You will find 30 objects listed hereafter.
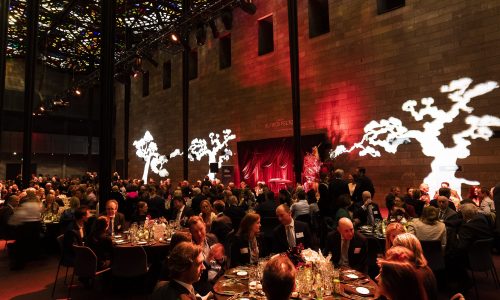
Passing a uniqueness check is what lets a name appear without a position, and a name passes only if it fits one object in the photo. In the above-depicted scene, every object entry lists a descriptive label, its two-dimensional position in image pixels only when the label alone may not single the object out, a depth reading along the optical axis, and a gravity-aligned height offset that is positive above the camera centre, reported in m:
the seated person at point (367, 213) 5.64 -0.71
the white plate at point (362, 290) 2.53 -0.88
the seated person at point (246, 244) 3.55 -0.73
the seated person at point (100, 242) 4.32 -0.83
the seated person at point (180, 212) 5.61 -0.65
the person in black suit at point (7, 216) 6.39 -0.75
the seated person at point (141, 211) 6.42 -0.67
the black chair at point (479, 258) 4.20 -1.08
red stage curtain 12.07 +0.55
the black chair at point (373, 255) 4.61 -1.14
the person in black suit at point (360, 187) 7.15 -0.33
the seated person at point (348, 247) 3.53 -0.79
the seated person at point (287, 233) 4.01 -0.72
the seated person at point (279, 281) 1.71 -0.54
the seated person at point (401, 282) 1.58 -0.52
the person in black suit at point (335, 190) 6.23 -0.33
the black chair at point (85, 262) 3.98 -0.99
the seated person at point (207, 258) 3.18 -0.83
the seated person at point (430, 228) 4.18 -0.70
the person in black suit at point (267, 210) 6.17 -0.66
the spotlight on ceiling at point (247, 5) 11.01 +5.39
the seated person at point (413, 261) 2.16 -0.62
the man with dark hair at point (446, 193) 5.89 -0.40
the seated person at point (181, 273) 1.98 -0.57
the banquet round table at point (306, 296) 2.49 -0.89
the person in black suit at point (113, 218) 5.29 -0.68
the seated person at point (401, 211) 5.41 -0.66
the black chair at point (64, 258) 4.61 -1.10
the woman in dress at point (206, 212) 5.03 -0.55
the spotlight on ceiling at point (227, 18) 12.49 +6.14
